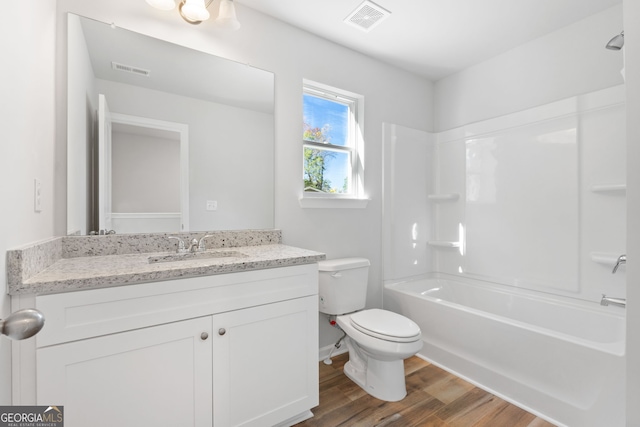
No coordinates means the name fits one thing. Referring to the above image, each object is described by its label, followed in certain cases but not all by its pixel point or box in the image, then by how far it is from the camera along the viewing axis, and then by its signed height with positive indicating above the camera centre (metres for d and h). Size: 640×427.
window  2.27 +0.58
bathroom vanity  0.96 -0.52
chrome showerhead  1.38 +0.83
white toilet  1.68 -0.72
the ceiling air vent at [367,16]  1.86 +1.33
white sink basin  1.50 -0.24
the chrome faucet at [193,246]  1.64 -0.19
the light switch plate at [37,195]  1.12 +0.07
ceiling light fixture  1.51 +1.12
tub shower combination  1.59 -0.29
